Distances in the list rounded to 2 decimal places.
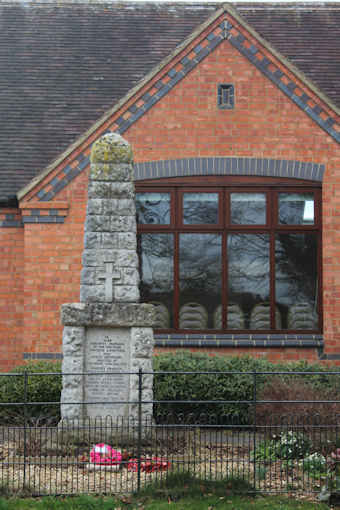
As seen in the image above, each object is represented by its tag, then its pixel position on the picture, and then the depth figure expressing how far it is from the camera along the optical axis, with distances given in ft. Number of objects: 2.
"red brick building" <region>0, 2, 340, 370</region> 45.21
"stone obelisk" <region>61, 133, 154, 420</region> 30.63
